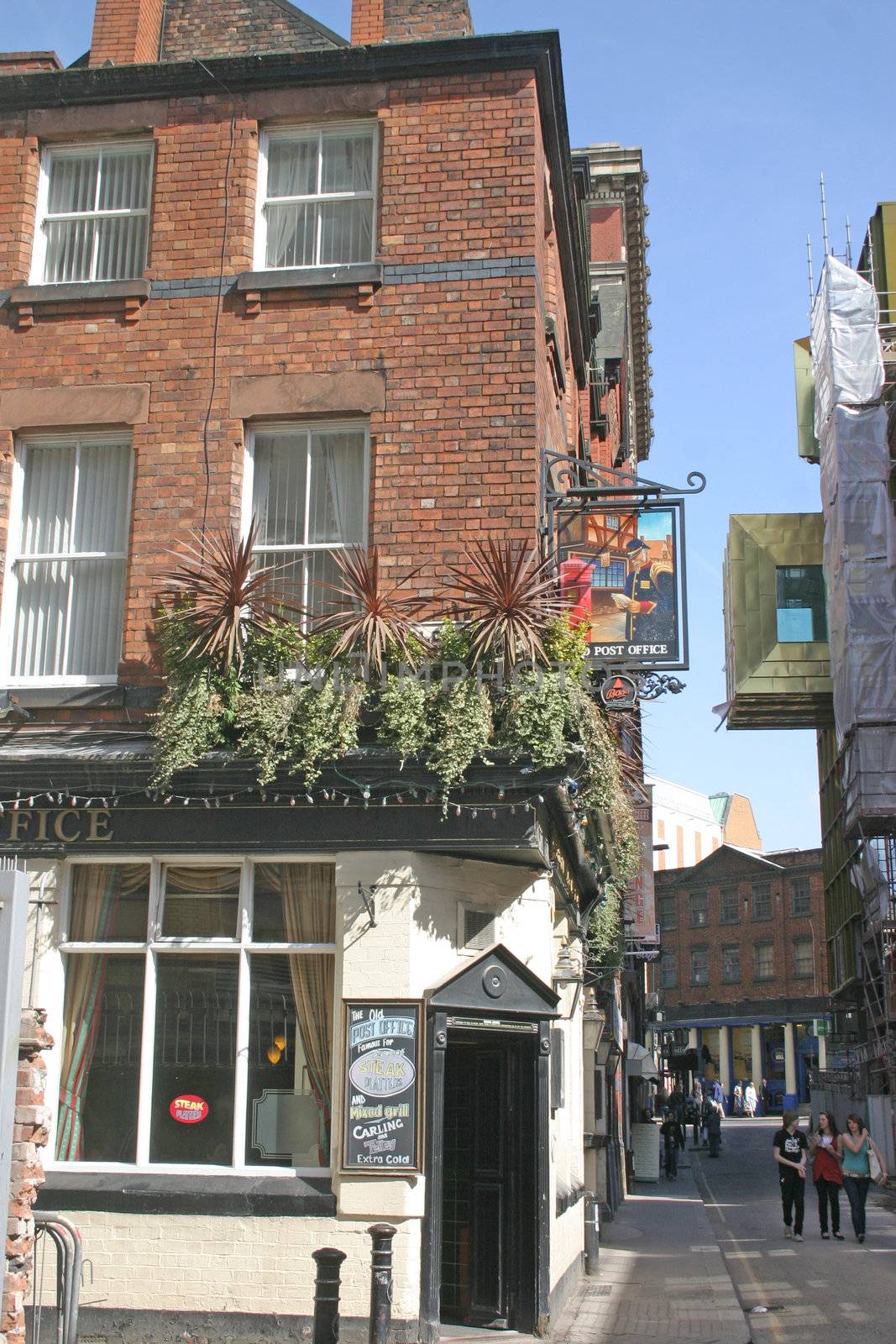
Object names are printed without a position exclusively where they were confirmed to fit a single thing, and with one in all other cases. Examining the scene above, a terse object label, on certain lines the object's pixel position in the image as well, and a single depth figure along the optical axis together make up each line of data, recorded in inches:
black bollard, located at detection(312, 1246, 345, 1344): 299.7
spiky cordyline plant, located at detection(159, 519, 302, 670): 418.9
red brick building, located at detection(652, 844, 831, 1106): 2913.4
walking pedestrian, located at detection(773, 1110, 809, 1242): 690.2
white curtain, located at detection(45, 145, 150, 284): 500.7
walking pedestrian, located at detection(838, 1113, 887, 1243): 681.6
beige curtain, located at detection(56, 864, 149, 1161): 420.8
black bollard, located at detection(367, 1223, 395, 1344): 308.7
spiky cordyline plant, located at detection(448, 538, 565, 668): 407.8
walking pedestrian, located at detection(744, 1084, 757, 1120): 2581.2
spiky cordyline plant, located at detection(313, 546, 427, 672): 411.8
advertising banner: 1106.0
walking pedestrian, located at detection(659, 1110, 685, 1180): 1217.4
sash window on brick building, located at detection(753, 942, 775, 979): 2997.0
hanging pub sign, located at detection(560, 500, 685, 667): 476.1
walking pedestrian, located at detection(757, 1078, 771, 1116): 2864.9
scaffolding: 1275.8
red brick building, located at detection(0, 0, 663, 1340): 401.7
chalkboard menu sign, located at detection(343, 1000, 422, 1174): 388.5
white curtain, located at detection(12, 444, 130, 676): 470.3
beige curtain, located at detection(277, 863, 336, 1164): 413.7
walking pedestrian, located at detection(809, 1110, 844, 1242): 687.1
